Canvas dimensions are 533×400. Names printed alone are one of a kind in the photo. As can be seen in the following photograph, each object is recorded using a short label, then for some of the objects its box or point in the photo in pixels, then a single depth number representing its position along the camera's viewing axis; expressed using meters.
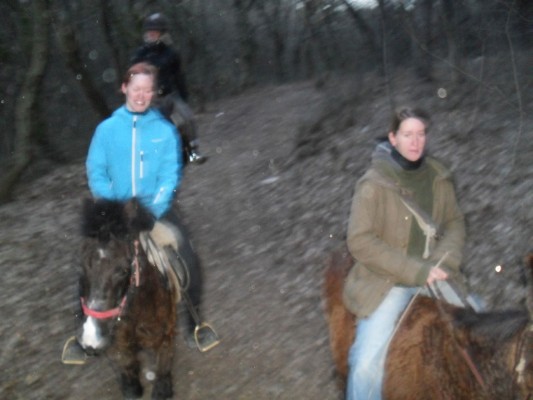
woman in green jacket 4.04
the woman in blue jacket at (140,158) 5.41
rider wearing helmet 10.45
